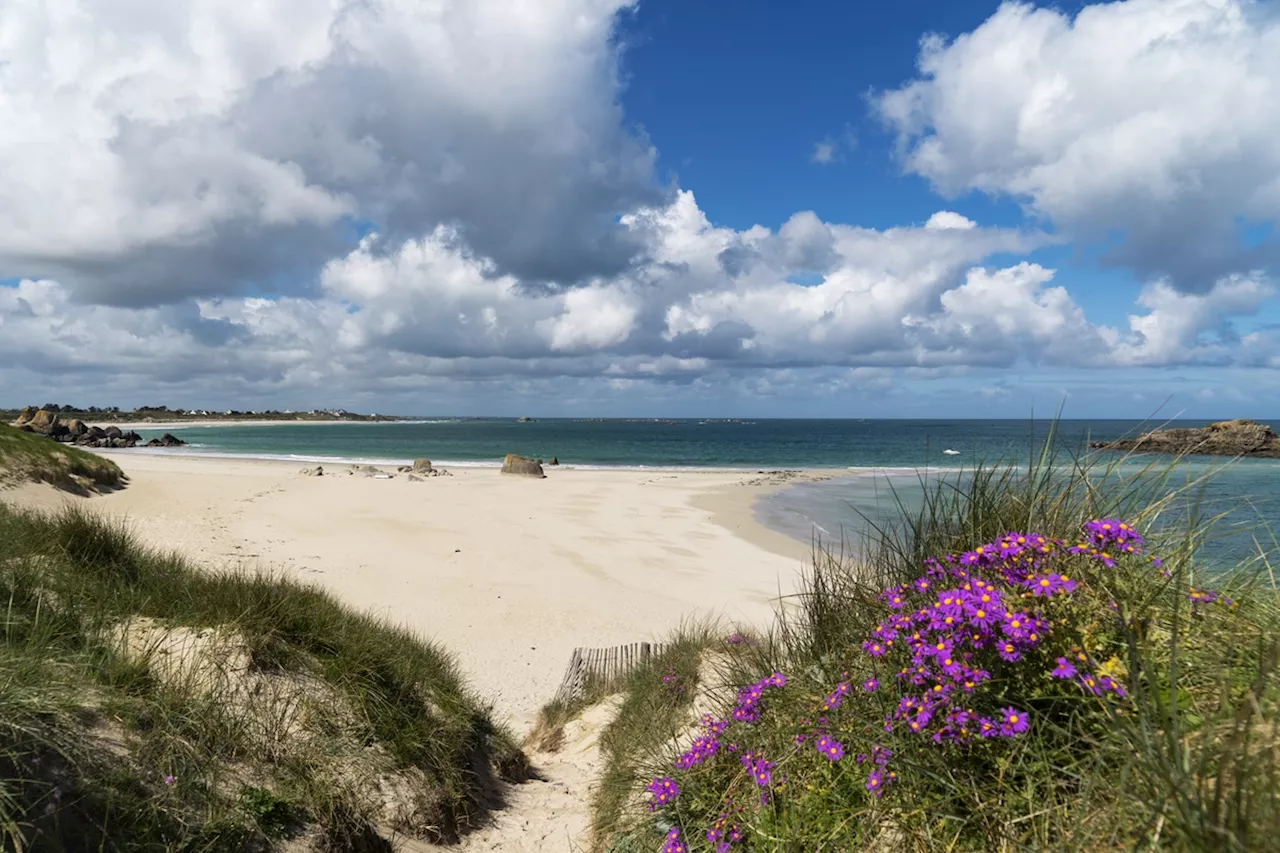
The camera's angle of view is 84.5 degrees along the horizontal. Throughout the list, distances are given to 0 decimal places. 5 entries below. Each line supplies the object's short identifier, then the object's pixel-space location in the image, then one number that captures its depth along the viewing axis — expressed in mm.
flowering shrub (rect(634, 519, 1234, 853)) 2648
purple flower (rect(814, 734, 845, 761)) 2939
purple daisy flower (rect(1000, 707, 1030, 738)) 2410
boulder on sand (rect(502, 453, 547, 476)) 41312
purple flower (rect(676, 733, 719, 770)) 3795
